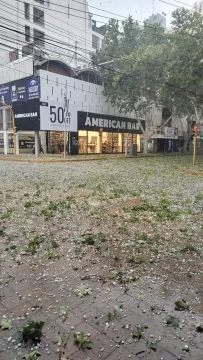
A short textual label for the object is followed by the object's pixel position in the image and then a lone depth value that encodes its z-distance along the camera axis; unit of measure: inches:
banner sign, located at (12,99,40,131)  956.6
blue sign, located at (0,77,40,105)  962.7
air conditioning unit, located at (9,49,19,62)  1195.8
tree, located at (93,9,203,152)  711.1
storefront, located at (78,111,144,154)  1135.6
